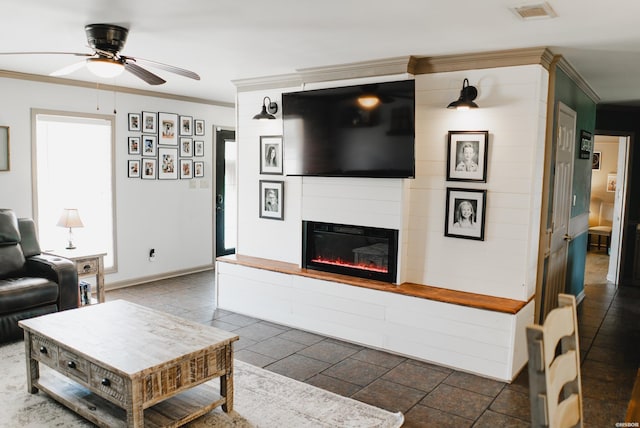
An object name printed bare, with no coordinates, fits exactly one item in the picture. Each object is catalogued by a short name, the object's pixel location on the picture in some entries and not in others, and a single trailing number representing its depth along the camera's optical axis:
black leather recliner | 4.00
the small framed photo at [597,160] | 9.39
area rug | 2.88
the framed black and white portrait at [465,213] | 3.88
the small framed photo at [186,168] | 6.56
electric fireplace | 4.27
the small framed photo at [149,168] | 6.12
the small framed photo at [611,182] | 9.16
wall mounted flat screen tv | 3.98
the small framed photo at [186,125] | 6.50
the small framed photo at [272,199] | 5.06
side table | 4.85
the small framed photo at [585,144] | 5.20
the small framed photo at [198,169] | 6.72
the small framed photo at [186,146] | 6.52
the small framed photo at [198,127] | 6.67
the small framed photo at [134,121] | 5.93
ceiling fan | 3.14
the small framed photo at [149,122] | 6.07
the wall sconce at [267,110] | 4.91
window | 5.30
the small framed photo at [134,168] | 5.99
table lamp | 4.96
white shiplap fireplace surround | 3.68
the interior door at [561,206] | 4.30
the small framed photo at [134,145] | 5.96
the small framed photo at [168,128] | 6.26
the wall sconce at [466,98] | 3.72
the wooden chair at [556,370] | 1.28
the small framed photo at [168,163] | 6.30
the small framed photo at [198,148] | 6.69
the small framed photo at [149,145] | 6.10
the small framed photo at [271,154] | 5.04
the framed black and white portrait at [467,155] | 3.85
